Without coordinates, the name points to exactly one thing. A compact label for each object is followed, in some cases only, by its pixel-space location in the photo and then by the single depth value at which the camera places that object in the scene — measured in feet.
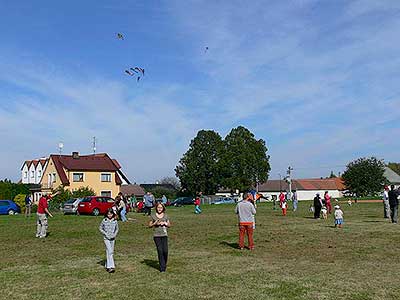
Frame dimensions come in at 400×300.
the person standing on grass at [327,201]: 96.90
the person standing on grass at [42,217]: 60.49
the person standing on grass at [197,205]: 125.90
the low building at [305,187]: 382.83
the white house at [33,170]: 242.78
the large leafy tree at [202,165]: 274.57
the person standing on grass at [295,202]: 127.43
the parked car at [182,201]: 226.36
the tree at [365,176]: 246.06
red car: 112.78
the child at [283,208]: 105.60
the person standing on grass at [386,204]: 86.28
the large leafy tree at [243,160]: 271.08
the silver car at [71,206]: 122.18
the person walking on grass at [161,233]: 35.29
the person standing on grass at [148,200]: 96.89
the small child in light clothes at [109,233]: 35.88
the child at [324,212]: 89.09
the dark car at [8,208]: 132.57
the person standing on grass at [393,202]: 77.28
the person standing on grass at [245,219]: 47.39
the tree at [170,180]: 424.05
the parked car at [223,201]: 235.15
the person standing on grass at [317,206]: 89.58
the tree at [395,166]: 471.74
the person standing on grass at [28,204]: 114.23
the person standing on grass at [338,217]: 68.95
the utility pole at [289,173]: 322.45
